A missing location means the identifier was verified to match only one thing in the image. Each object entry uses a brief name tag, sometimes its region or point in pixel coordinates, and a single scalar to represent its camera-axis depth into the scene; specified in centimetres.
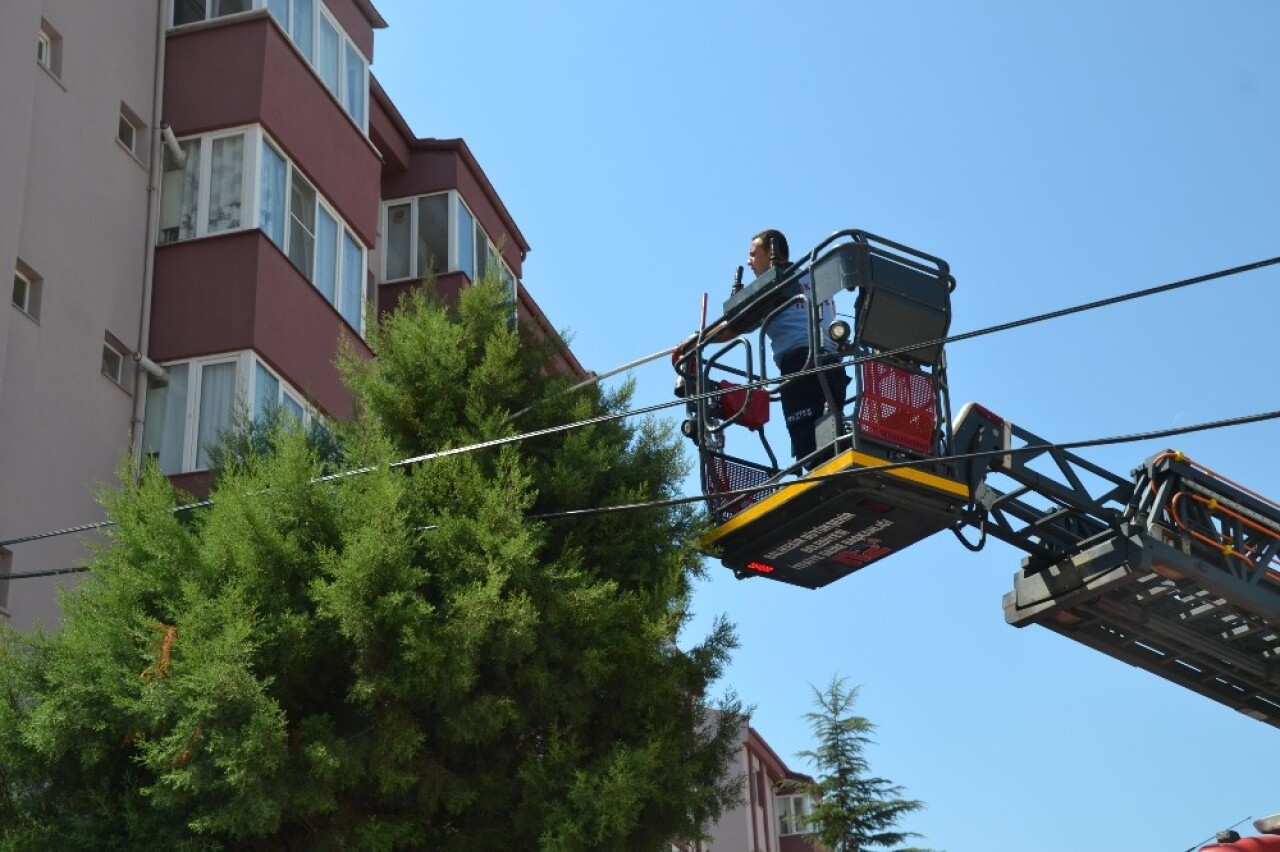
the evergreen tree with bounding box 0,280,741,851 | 1101
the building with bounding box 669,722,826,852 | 4212
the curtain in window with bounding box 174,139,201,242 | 1875
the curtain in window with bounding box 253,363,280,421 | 1756
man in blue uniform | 1295
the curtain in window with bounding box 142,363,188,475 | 1788
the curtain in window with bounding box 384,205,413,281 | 2334
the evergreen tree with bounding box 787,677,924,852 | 3453
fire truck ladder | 1508
